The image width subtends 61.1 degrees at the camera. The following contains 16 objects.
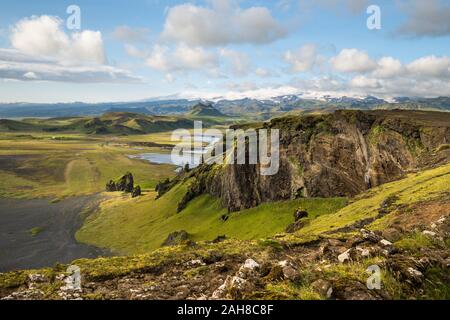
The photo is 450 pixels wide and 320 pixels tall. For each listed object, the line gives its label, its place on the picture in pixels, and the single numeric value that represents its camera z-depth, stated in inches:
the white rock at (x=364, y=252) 777.6
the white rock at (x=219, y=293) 658.2
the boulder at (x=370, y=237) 955.1
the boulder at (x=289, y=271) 680.4
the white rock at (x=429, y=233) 945.5
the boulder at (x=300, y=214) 3677.9
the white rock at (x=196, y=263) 1086.2
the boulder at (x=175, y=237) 4517.5
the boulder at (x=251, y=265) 780.2
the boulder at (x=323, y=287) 571.8
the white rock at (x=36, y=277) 1007.0
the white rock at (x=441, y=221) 1174.6
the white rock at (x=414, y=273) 618.1
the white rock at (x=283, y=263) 726.8
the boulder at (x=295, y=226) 3045.5
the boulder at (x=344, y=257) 803.3
